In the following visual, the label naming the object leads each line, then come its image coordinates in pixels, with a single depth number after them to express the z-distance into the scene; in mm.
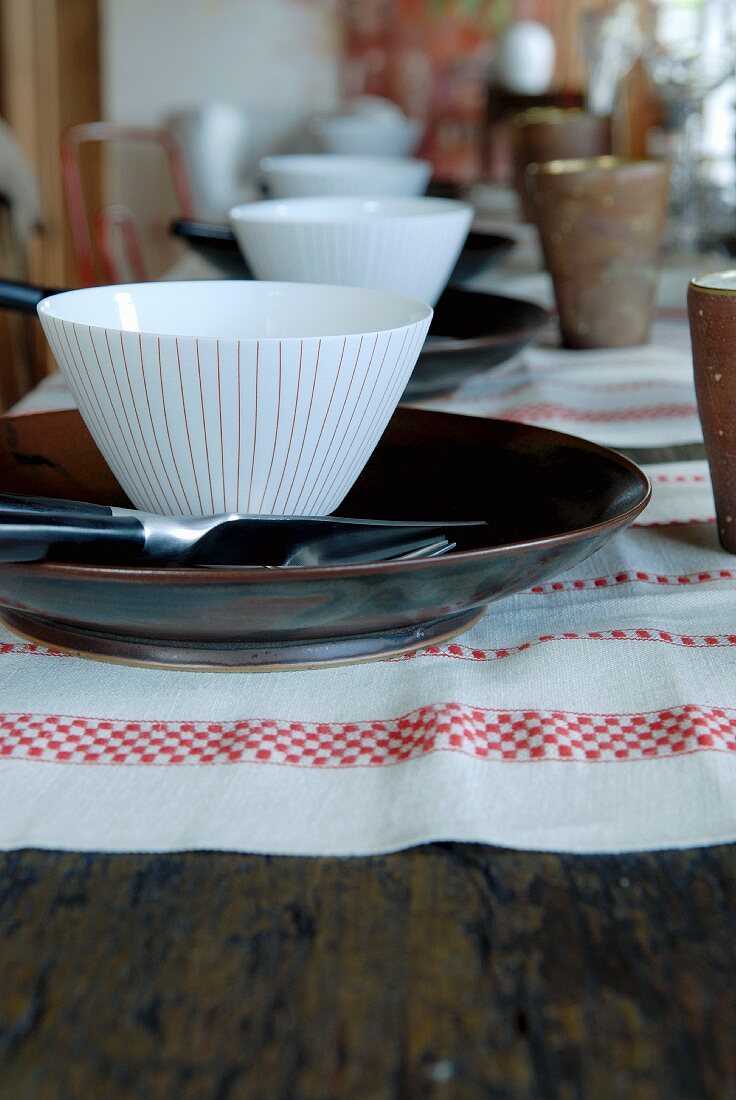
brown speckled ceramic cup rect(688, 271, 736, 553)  465
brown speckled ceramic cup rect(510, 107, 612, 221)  1546
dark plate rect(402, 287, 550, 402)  689
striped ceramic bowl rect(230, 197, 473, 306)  679
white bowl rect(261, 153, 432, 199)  1103
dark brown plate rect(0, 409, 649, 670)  323
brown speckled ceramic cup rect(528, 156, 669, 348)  875
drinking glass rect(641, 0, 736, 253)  1384
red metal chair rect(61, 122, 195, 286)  2150
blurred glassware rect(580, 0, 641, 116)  1941
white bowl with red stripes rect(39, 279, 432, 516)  381
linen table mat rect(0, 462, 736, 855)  300
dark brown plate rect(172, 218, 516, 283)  932
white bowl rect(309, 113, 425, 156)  1829
